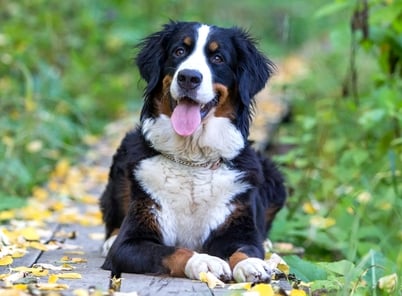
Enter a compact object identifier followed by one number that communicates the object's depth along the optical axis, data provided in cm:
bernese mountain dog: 737
